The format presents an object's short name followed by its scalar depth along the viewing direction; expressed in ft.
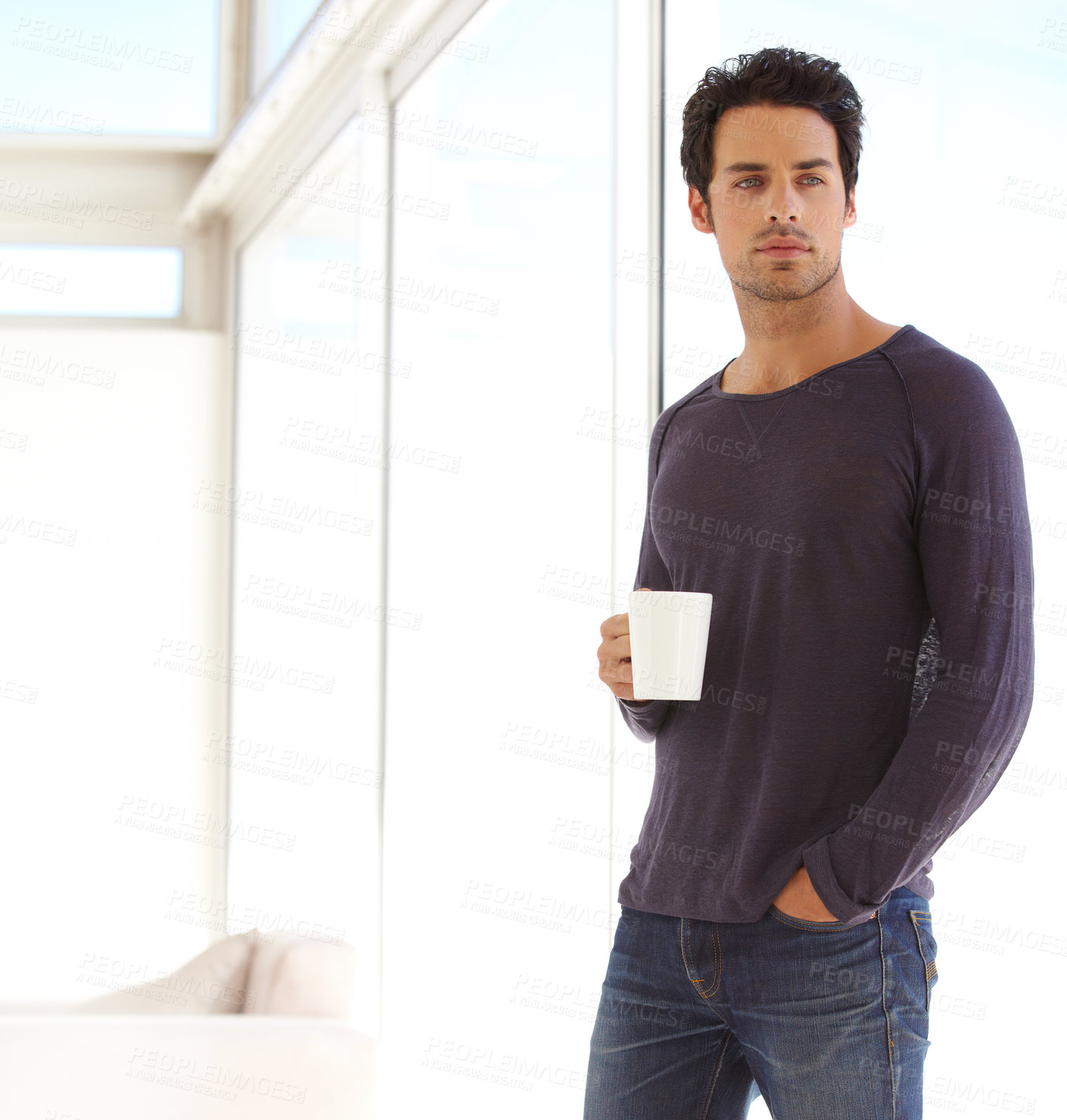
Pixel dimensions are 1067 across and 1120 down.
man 11.29
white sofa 16.11
